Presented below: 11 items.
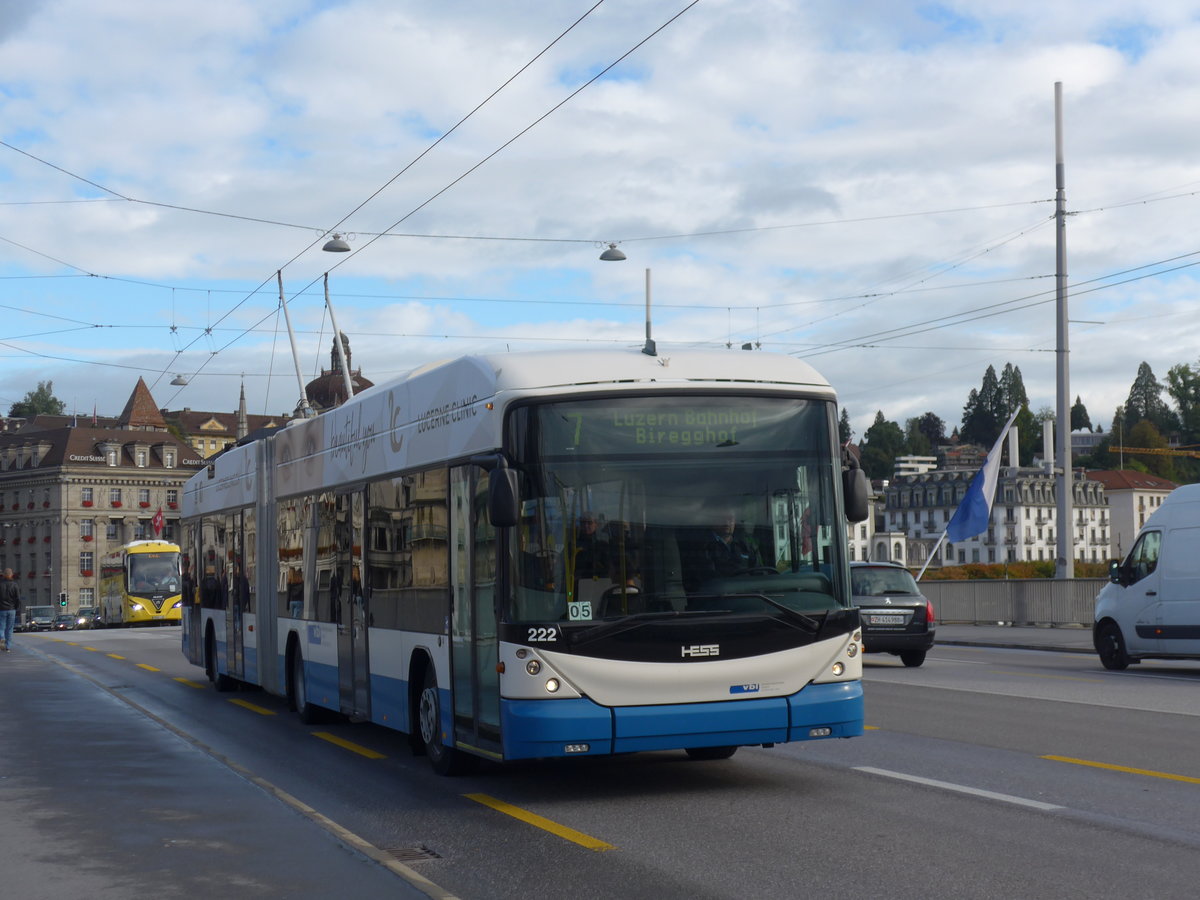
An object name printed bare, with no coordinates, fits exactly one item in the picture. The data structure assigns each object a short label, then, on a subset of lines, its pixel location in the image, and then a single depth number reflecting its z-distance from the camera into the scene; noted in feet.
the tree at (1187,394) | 552.82
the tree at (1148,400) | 638.57
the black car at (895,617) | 78.74
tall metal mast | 113.50
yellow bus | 219.00
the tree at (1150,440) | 604.08
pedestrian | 113.29
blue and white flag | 120.98
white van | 71.72
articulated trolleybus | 33.06
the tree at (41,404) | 587.68
